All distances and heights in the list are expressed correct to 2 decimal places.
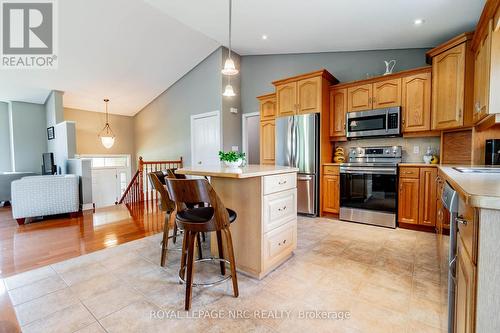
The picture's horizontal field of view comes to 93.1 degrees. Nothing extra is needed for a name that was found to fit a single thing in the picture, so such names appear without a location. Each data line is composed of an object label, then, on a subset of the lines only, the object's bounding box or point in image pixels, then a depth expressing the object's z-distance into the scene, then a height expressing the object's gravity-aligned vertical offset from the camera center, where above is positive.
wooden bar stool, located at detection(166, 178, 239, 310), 1.52 -0.43
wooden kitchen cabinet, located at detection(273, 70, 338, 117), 3.79 +1.06
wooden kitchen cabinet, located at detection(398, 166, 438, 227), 3.01 -0.53
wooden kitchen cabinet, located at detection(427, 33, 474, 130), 2.69 +0.86
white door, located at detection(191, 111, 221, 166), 5.22 +0.42
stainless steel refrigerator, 3.84 +0.05
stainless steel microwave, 3.37 +0.49
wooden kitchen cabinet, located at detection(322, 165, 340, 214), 3.75 -0.54
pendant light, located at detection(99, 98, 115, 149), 7.06 +0.75
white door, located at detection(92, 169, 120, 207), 6.95 -0.89
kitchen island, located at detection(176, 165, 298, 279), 1.91 -0.49
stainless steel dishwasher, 1.10 -0.49
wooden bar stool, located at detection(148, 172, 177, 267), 2.19 -0.46
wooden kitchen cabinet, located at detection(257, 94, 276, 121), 4.64 +0.99
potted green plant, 2.25 -0.03
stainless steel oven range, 3.28 -0.46
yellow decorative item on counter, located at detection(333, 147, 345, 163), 4.03 +0.00
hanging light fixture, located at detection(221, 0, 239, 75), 2.60 +0.97
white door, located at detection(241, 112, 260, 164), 6.43 +0.45
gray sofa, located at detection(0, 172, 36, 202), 5.12 -0.59
